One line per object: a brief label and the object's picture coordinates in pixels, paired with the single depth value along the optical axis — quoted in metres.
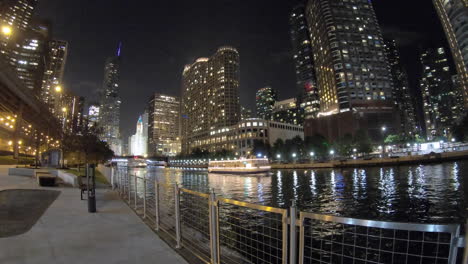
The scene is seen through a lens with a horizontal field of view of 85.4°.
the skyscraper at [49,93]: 157.00
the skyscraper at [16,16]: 135.64
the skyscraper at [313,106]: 194.49
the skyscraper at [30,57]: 143.12
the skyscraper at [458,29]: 123.00
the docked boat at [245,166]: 63.89
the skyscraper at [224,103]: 193.50
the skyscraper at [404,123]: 138.12
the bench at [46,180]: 16.08
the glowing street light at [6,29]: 21.85
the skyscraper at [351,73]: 121.06
